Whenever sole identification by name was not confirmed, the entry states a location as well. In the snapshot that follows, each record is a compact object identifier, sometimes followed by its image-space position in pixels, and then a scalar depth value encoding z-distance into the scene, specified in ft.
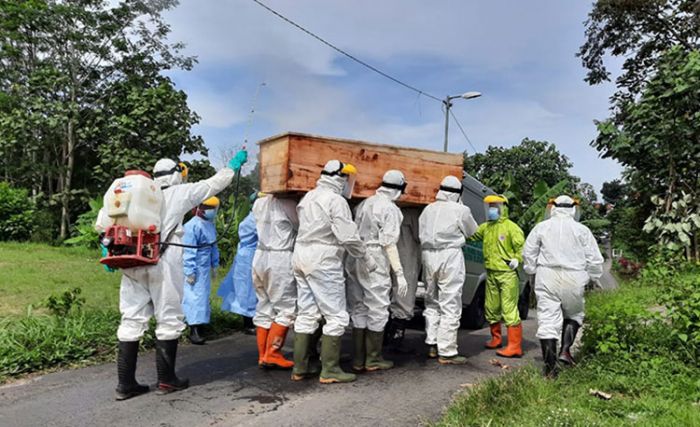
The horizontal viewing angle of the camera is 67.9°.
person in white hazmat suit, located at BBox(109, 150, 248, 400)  14.25
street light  57.82
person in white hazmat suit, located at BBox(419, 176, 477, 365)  18.47
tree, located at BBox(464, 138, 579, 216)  92.94
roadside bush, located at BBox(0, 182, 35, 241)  56.24
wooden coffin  16.48
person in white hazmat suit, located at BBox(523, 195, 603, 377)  16.57
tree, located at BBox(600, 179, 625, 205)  169.17
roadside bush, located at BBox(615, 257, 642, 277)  52.82
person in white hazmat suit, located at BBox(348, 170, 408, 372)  17.11
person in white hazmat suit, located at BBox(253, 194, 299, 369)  17.28
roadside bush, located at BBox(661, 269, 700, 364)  14.67
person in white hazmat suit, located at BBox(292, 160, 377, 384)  15.74
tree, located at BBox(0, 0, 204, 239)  54.75
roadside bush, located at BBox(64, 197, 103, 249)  55.06
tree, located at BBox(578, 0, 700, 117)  47.60
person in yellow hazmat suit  20.49
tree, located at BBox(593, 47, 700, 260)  34.27
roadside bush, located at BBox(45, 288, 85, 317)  19.53
